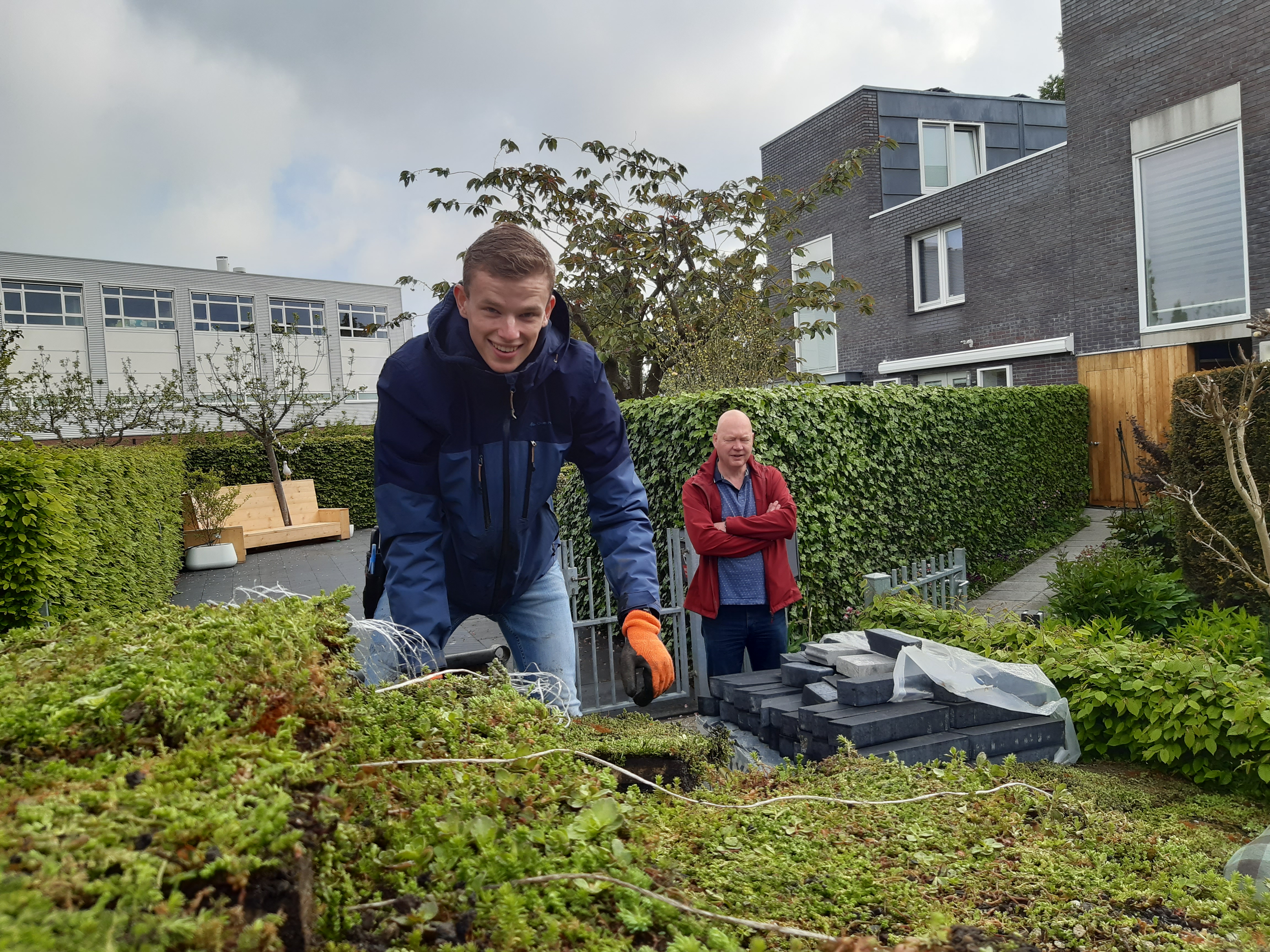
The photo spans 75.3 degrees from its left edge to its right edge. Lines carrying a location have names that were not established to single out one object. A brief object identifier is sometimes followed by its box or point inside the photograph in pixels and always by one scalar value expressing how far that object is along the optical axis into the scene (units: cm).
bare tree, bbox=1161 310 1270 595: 436
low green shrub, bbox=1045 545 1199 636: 662
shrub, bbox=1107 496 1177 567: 859
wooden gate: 1398
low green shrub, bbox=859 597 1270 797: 361
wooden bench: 1580
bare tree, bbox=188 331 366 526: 1686
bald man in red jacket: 531
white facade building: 3403
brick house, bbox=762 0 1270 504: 1313
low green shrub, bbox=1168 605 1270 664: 478
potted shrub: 1388
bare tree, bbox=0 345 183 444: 1806
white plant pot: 1380
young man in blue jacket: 267
